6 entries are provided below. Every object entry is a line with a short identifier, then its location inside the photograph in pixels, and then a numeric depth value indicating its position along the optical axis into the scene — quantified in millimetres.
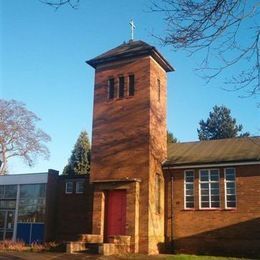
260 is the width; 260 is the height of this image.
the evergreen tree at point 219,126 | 63281
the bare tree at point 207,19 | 7094
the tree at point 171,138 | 45347
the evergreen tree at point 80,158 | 45188
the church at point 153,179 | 21891
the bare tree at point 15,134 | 42156
